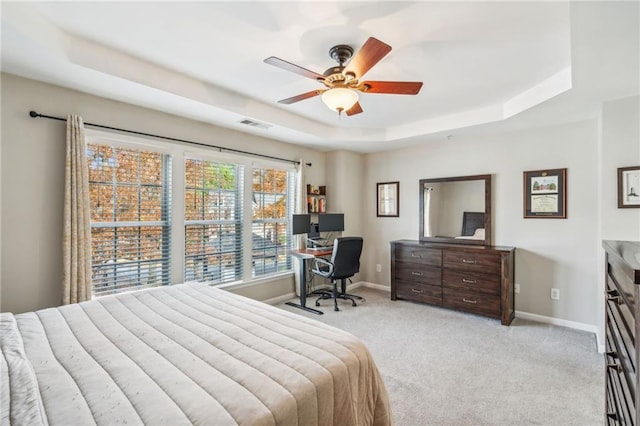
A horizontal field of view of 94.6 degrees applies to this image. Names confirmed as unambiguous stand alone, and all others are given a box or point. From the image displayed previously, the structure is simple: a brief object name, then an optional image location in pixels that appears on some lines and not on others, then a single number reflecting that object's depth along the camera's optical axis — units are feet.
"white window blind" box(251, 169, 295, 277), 14.05
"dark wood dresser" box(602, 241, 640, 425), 2.75
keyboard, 14.82
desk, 13.47
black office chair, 13.38
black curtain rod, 8.16
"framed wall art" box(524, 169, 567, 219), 11.65
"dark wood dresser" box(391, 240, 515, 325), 11.78
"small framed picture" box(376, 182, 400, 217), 16.48
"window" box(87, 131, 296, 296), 9.48
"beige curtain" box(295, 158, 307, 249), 15.39
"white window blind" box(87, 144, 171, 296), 9.32
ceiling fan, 6.48
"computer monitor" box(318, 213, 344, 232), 15.58
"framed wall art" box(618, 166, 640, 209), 8.79
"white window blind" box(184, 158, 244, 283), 11.70
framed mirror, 13.52
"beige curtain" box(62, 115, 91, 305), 8.20
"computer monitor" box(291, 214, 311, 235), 14.66
